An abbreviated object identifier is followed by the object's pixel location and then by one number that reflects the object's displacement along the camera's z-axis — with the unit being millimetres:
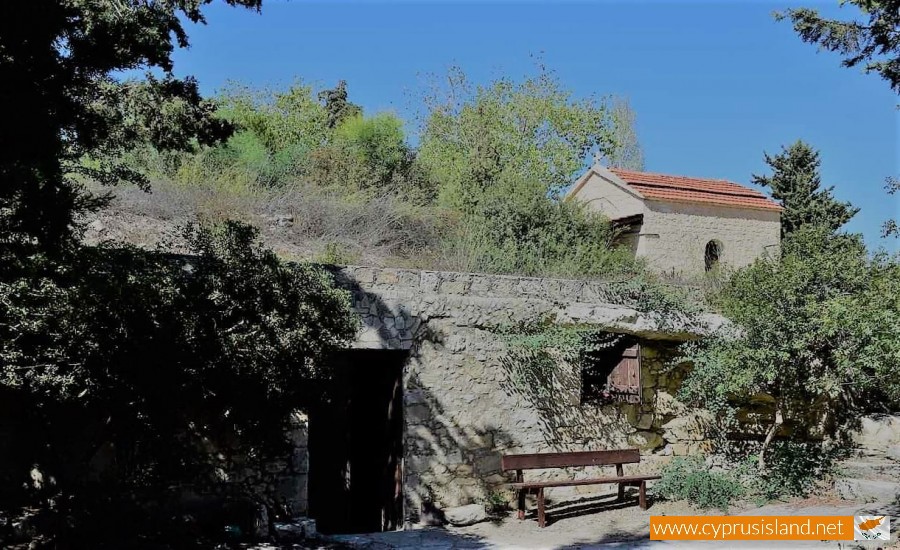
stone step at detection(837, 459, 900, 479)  9859
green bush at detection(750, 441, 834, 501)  9681
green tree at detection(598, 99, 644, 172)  31641
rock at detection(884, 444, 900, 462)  10891
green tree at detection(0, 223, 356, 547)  6082
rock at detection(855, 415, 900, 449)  11430
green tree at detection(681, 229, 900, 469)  9180
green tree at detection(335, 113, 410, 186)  19281
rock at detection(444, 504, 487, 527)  9312
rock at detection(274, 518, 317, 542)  8078
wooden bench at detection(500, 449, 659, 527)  9125
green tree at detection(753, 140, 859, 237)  23141
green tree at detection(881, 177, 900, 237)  8828
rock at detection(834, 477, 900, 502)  8995
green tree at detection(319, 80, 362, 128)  26147
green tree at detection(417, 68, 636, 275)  14164
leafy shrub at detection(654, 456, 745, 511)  9492
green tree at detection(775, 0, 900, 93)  8492
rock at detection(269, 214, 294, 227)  14201
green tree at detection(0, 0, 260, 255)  5301
